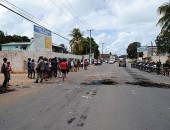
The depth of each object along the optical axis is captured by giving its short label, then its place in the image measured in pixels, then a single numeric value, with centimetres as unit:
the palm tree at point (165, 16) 1631
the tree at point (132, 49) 6674
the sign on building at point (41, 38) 1799
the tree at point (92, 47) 4836
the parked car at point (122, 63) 3233
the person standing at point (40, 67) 964
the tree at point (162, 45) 2946
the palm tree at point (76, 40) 3903
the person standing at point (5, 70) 810
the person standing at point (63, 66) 1090
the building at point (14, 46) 2801
